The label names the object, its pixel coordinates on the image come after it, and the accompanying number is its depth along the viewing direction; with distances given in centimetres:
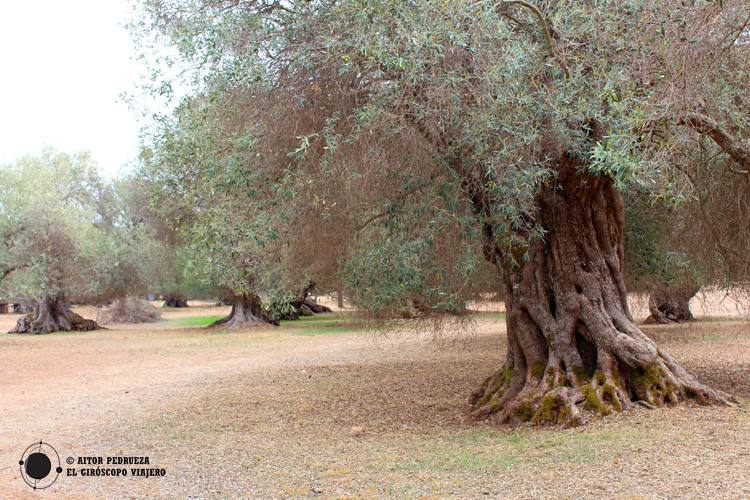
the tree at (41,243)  2109
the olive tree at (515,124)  611
